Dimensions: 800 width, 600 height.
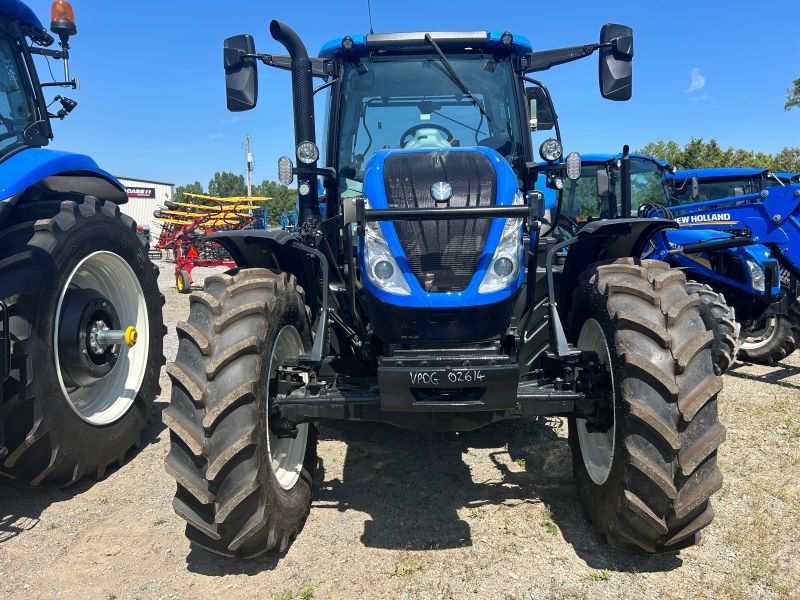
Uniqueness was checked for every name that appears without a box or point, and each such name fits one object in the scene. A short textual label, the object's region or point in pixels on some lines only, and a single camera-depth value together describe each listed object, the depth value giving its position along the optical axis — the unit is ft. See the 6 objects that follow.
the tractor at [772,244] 20.18
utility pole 143.13
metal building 162.64
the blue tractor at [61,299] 9.91
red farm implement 47.09
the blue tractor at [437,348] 7.95
